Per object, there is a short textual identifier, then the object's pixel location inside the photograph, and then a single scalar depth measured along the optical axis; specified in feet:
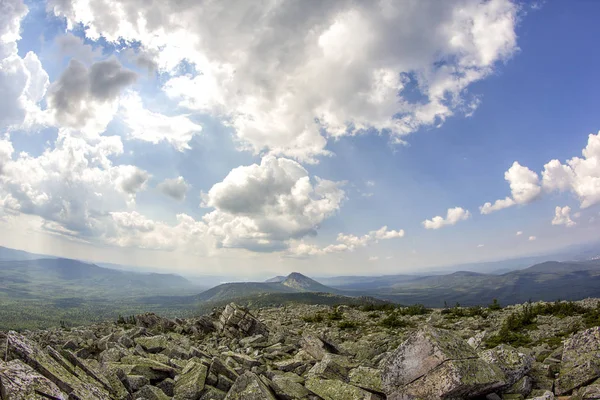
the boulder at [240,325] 108.17
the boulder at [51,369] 30.19
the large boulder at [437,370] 32.19
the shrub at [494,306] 148.46
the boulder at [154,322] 127.75
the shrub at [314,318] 150.20
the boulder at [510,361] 38.42
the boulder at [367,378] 38.55
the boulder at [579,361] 35.70
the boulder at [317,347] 62.13
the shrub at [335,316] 152.53
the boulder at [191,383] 40.16
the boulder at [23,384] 23.68
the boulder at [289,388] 37.83
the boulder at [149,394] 38.55
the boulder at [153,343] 66.59
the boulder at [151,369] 45.72
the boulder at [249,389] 34.96
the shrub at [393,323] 126.82
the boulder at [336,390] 36.49
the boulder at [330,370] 44.39
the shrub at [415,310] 160.45
